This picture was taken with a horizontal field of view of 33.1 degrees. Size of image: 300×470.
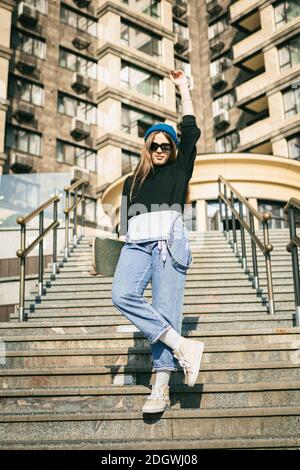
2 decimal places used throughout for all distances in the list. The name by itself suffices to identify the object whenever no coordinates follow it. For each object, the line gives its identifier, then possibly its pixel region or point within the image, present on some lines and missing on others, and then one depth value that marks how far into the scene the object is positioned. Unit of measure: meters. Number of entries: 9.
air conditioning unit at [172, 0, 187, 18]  30.77
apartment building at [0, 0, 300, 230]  23.22
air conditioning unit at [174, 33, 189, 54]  30.09
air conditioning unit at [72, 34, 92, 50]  25.84
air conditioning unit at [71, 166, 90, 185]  23.75
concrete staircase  2.96
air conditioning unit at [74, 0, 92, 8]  26.45
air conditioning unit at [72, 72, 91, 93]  25.11
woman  2.98
